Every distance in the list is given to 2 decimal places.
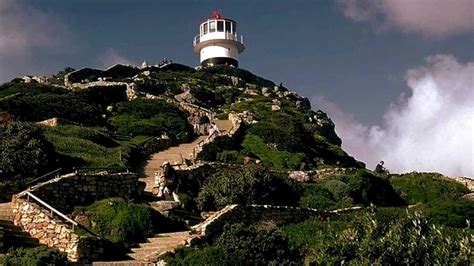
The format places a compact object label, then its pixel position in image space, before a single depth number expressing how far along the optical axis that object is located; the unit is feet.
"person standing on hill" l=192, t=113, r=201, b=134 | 173.95
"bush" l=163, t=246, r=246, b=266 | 76.38
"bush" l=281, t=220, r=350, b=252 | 83.71
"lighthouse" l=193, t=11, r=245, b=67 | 320.70
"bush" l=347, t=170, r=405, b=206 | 116.98
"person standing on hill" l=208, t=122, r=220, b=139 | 149.45
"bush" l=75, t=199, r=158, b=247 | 84.89
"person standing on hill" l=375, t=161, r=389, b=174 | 148.59
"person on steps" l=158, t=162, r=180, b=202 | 101.96
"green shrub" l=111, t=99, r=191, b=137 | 162.50
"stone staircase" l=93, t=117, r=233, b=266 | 77.30
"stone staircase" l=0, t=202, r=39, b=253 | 79.56
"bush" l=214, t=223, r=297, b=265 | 80.23
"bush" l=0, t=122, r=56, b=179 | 102.83
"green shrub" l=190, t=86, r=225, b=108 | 225.97
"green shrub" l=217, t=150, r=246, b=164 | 130.21
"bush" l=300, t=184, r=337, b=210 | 107.73
